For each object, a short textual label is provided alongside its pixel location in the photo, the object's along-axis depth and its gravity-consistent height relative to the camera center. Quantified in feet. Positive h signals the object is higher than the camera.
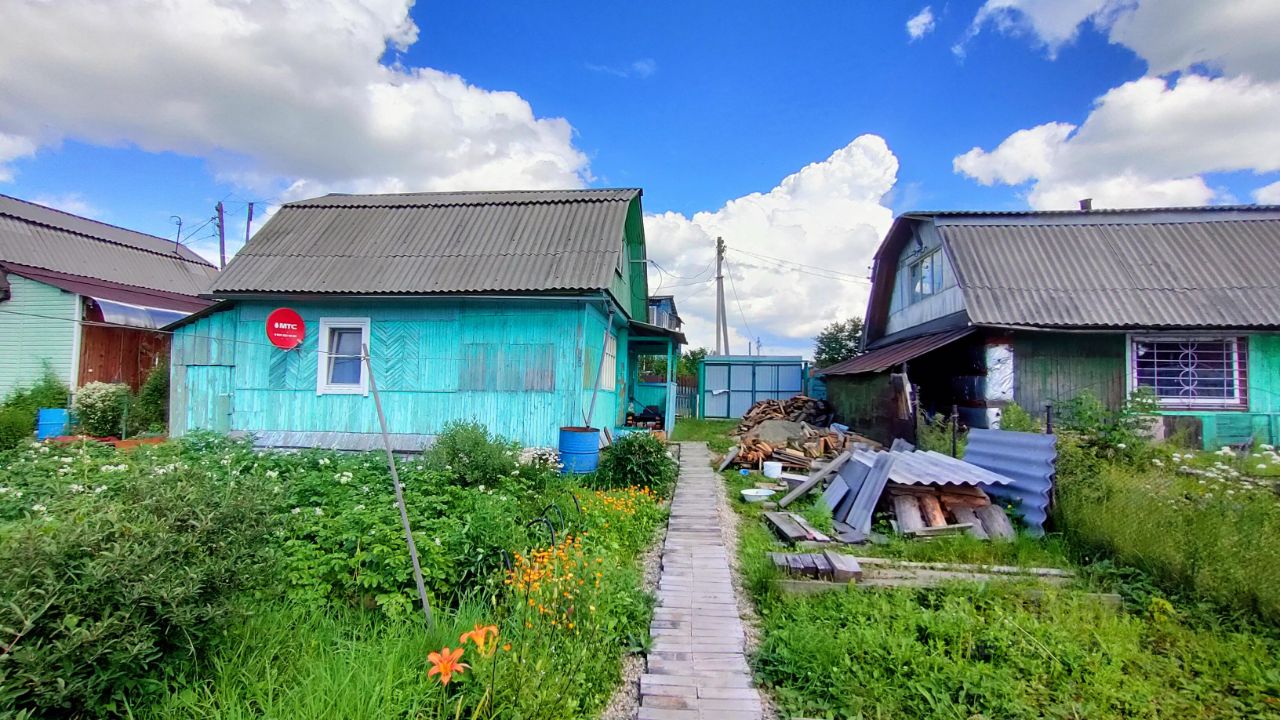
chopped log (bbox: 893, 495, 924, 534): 18.78 -4.46
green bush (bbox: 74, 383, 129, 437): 34.14 -2.45
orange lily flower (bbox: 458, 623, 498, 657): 8.07 -3.98
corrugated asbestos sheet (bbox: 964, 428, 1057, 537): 18.57 -2.84
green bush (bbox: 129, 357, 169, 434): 34.27 -2.04
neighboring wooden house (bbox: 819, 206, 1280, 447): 30.37 +4.51
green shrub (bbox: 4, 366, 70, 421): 36.83 -1.73
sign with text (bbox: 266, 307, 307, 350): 28.89 +2.70
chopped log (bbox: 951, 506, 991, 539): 18.18 -4.57
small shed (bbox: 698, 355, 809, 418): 59.77 +0.89
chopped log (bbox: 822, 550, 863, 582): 14.29 -4.87
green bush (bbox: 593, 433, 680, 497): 24.52 -3.77
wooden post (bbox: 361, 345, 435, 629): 10.48 -3.89
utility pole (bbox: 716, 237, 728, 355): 77.30 +13.55
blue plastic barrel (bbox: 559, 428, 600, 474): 24.93 -3.11
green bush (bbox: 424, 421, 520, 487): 20.51 -3.06
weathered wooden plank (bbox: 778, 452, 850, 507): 23.44 -4.16
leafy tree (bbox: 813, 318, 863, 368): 81.97 +7.67
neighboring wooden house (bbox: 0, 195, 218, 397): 40.98 +6.04
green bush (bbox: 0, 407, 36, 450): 30.30 -3.40
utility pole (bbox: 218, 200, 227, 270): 72.56 +18.78
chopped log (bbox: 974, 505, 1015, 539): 18.06 -4.52
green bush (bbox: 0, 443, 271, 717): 6.48 -2.94
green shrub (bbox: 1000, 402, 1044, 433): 25.60 -1.34
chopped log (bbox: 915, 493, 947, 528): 18.99 -4.33
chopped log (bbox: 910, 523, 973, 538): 18.44 -4.84
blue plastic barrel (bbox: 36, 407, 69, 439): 33.83 -3.29
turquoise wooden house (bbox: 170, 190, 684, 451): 27.71 +2.50
